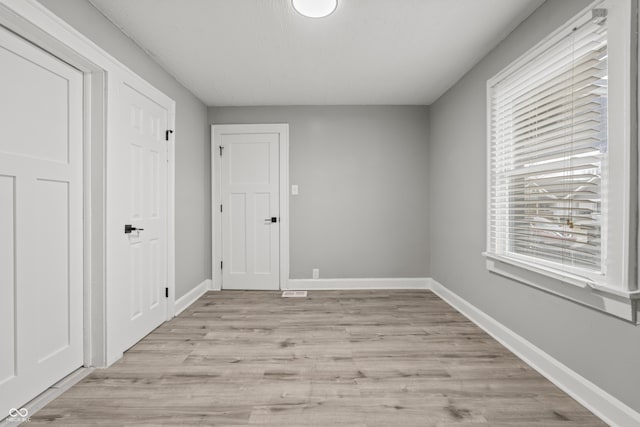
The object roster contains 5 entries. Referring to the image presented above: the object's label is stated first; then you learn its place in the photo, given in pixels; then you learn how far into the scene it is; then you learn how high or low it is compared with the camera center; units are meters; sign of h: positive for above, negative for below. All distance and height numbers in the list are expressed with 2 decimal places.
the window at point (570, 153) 1.56 +0.35
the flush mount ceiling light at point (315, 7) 2.04 +1.28
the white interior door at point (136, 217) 2.30 -0.06
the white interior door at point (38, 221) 1.66 -0.07
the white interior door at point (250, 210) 4.22 +0.00
